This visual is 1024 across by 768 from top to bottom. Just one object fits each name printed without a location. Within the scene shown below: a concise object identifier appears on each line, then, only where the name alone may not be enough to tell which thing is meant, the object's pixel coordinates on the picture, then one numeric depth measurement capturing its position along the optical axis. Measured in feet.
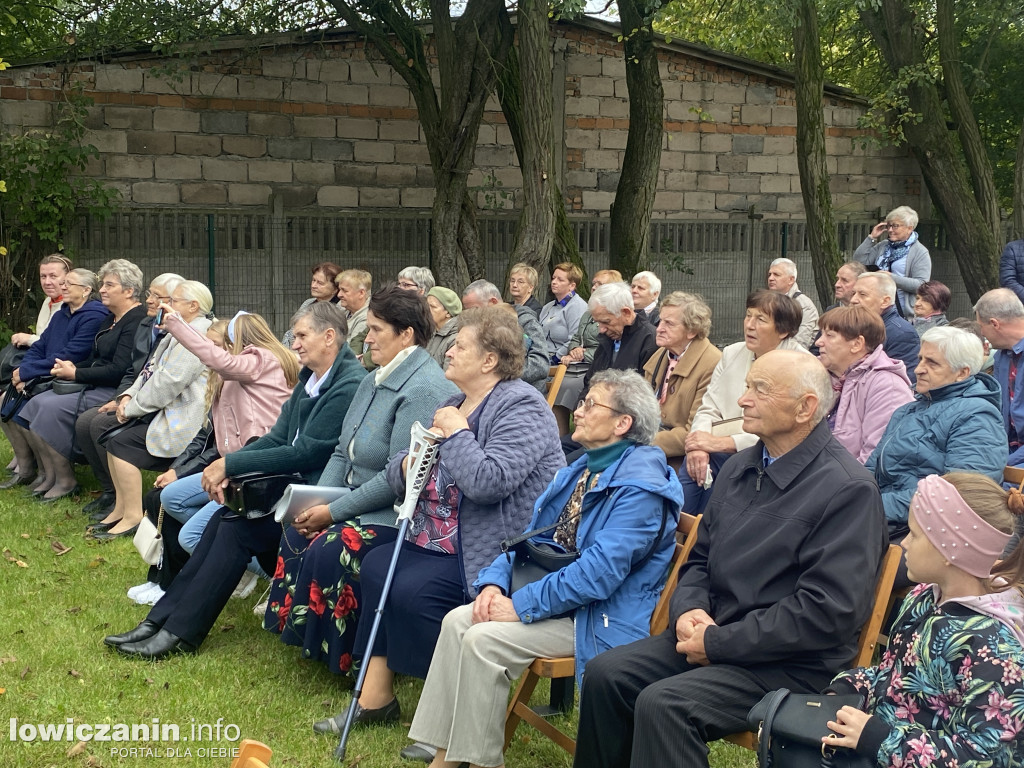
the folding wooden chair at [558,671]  12.22
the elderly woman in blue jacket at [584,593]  12.01
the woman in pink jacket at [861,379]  16.15
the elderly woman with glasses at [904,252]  31.32
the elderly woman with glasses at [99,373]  25.35
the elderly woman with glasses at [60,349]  26.21
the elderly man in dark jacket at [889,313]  21.29
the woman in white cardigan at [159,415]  22.40
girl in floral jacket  8.45
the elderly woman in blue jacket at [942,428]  14.38
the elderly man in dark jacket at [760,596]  10.52
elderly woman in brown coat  19.24
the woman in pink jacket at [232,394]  18.63
